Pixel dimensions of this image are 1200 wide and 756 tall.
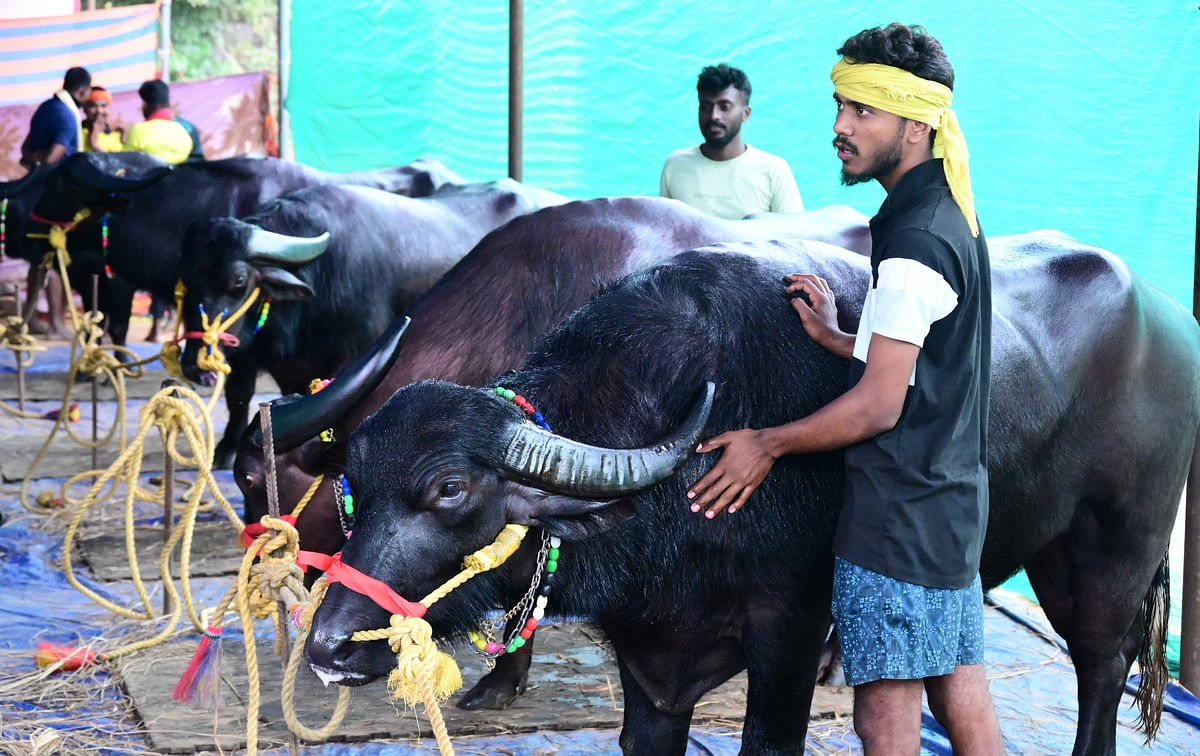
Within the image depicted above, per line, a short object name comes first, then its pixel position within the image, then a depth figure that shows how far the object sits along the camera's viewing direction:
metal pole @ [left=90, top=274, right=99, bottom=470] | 6.21
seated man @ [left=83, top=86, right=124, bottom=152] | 9.31
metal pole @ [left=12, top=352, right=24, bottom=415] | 7.68
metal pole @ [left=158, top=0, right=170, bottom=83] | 12.44
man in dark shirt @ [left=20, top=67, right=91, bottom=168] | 9.02
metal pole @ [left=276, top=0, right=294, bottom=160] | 9.85
